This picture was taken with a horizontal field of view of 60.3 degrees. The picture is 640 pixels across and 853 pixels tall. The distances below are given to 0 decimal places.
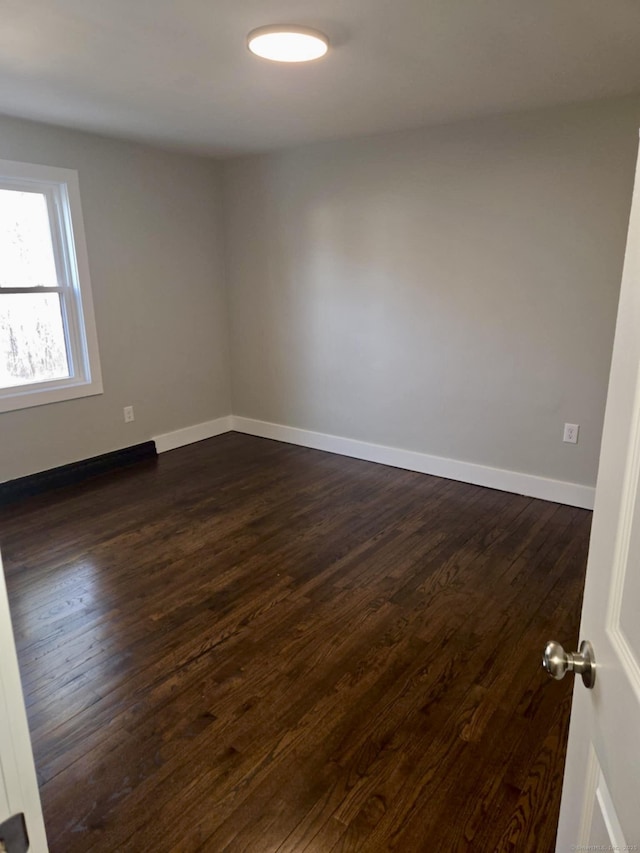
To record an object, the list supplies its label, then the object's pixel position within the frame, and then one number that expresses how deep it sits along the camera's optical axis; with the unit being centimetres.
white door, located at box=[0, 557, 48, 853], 55
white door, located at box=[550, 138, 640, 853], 67
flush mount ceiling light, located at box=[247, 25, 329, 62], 201
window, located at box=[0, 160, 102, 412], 346
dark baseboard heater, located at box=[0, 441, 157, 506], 357
